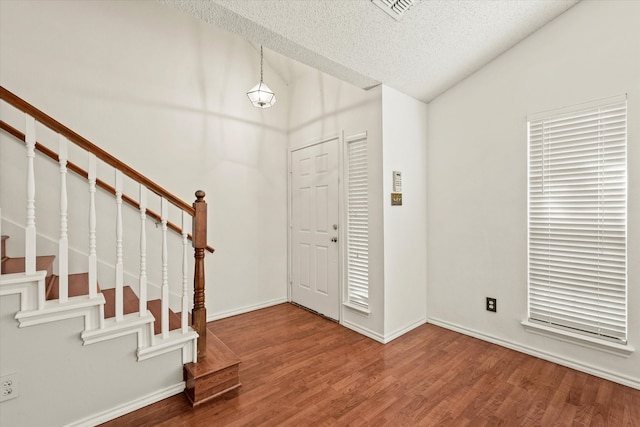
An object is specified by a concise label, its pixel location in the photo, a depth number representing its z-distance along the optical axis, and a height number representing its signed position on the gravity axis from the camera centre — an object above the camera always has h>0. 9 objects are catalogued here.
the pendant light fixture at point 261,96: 3.11 +1.23
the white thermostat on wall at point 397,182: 3.05 +0.33
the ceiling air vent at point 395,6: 2.12 +1.48
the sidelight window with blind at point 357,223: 3.18 -0.10
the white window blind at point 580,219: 2.28 -0.04
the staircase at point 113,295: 1.66 -0.52
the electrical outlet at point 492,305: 2.91 -0.88
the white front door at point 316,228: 3.54 -0.18
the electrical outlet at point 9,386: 1.60 -0.93
